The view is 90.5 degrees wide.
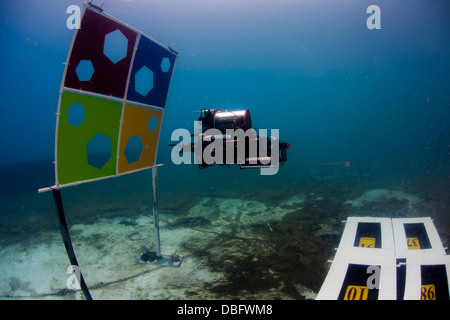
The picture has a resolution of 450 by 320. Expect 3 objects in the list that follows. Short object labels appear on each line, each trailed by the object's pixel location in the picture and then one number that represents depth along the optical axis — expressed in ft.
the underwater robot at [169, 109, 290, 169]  18.07
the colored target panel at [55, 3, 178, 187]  12.75
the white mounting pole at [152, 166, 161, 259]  23.56
